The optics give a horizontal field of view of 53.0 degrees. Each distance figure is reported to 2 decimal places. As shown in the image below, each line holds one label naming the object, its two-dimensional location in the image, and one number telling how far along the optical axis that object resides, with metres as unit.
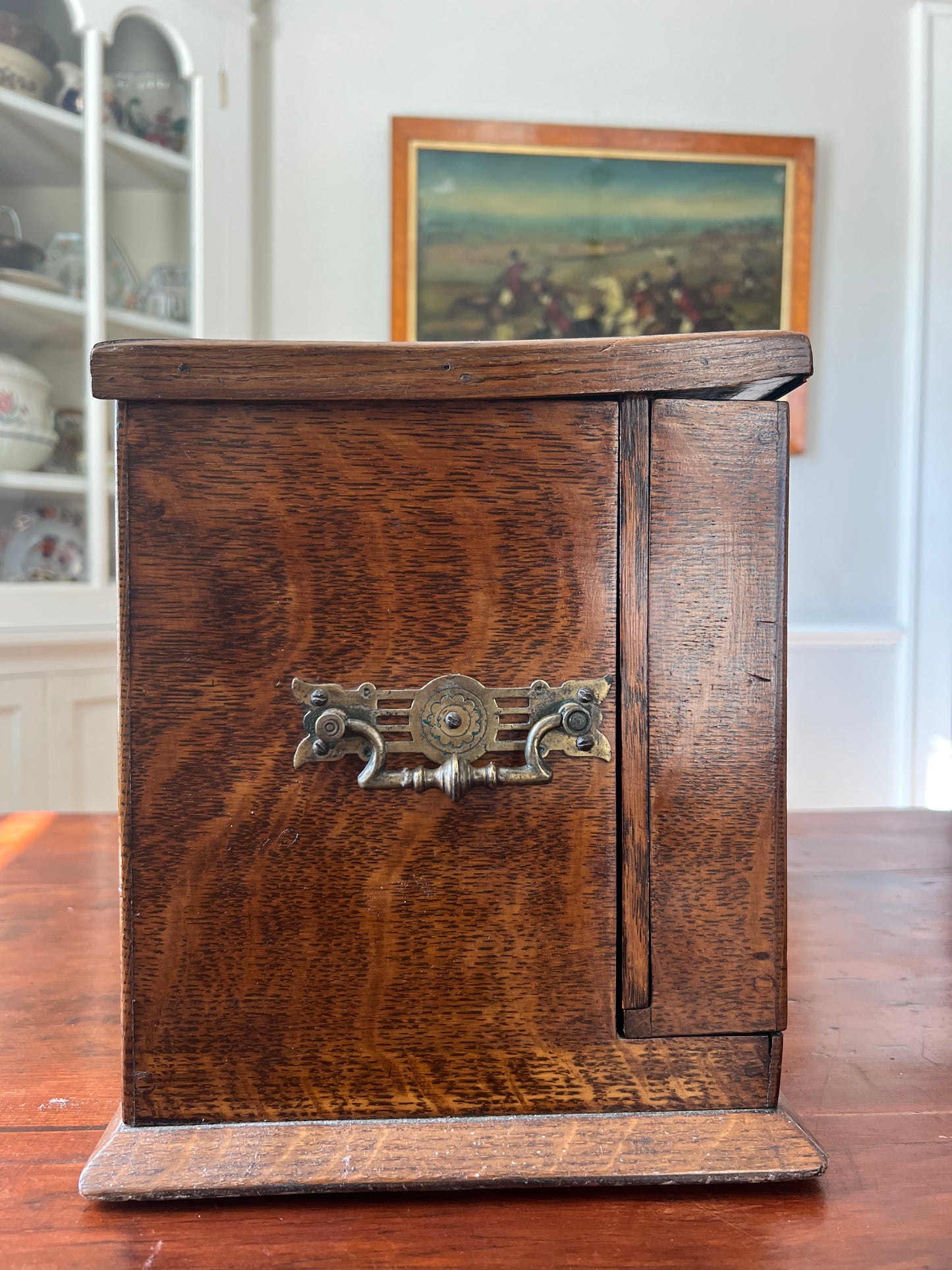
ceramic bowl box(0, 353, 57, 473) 1.98
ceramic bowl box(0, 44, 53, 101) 1.96
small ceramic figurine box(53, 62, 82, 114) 2.04
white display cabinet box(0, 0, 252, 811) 2.01
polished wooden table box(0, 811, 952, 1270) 0.36
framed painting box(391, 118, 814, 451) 2.59
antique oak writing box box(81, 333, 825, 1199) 0.43
